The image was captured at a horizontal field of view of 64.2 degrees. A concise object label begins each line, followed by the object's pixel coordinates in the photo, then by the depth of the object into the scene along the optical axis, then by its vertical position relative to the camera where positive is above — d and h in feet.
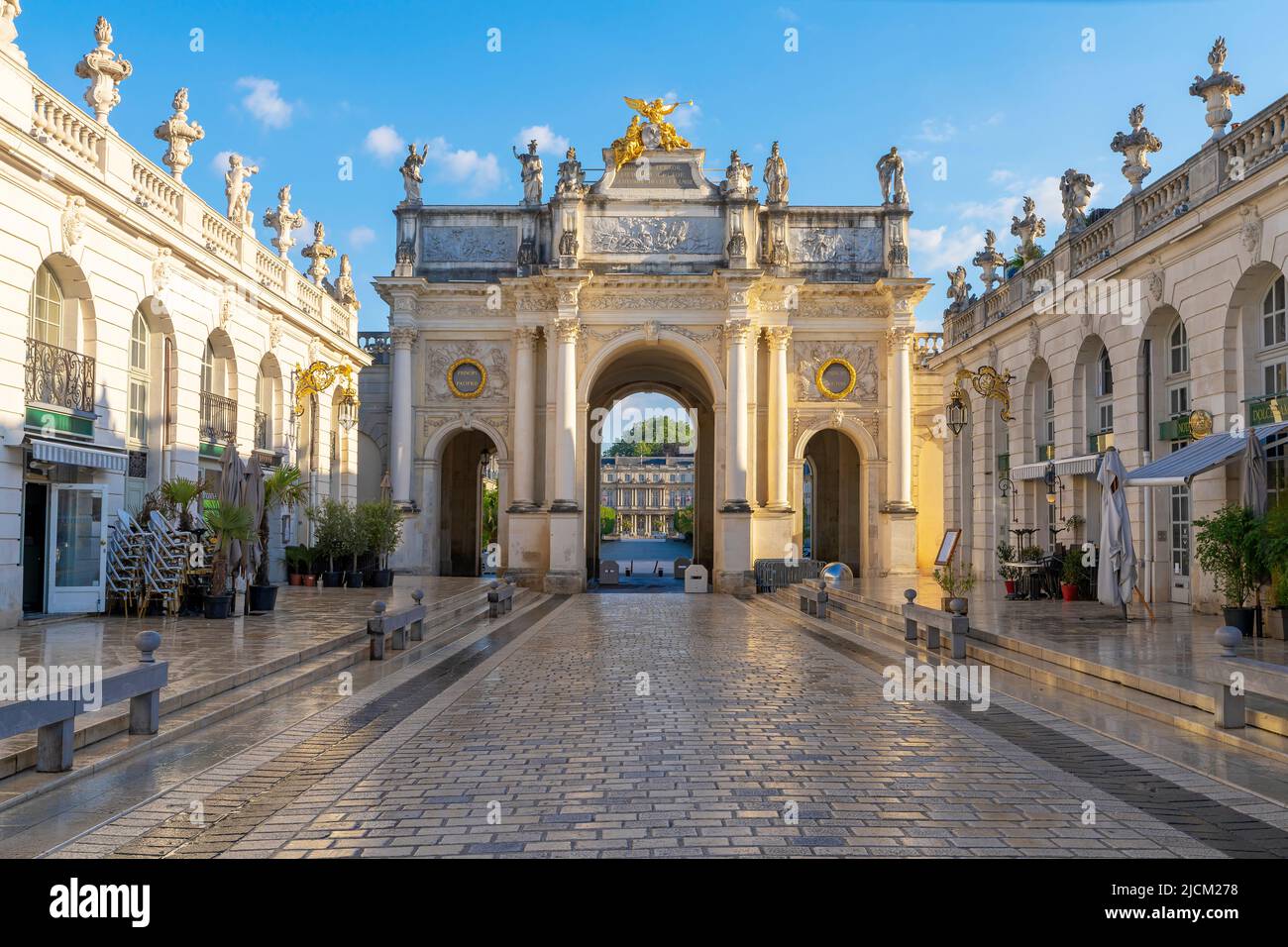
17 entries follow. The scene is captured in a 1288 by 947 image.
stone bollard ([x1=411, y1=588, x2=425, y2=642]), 49.80 -5.30
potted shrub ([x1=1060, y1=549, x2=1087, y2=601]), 65.82 -3.62
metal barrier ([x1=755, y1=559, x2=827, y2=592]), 95.76 -4.89
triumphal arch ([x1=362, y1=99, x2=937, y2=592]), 102.12 +19.29
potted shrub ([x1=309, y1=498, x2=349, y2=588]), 80.89 -1.25
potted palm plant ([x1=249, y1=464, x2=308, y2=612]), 56.08 +1.40
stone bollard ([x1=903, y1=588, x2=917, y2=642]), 51.44 -5.53
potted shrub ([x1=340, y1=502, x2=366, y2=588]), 80.79 -1.33
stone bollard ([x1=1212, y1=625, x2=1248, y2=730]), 26.84 -4.99
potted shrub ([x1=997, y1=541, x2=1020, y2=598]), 73.15 -3.34
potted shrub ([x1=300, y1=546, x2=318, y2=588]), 81.61 -3.33
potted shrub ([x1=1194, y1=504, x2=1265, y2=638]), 44.57 -1.65
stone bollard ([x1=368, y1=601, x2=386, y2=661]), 42.57 -4.67
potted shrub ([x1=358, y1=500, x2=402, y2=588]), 81.87 -0.82
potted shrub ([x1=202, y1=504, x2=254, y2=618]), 52.54 -1.33
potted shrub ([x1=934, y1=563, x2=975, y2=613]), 53.72 -3.38
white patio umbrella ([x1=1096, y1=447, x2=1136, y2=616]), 51.13 -1.42
